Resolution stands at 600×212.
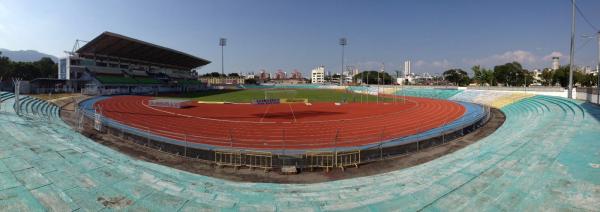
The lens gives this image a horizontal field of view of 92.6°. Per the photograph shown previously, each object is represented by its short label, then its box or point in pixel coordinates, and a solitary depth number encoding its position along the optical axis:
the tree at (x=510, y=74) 87.62
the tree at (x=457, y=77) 124.29
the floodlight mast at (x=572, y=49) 23.21
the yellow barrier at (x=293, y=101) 49.07
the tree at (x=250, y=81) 156.69
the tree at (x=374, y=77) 155.62
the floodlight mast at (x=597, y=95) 17.06
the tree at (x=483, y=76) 89.88
